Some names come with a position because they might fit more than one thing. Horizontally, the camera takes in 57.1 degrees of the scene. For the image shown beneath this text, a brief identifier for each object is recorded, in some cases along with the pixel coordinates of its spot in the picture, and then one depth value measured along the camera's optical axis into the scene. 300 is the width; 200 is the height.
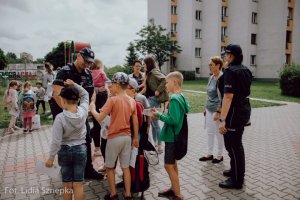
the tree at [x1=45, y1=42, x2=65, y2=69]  89.31
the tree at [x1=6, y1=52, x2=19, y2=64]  134.30
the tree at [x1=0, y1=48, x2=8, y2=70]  82.62
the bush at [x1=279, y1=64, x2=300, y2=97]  20.17
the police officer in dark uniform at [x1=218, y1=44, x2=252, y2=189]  4.31
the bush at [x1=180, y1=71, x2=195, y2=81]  39.53
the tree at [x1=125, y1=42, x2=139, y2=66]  43.81
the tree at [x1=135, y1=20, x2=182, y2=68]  40.62
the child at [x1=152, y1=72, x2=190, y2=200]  3.81
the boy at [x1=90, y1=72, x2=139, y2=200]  3.71
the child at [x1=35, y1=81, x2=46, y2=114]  11.63
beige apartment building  37.06
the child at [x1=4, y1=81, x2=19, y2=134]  8.71
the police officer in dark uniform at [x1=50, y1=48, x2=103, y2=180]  4.21
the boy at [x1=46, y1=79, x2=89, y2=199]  3.28
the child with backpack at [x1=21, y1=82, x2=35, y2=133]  8.54
